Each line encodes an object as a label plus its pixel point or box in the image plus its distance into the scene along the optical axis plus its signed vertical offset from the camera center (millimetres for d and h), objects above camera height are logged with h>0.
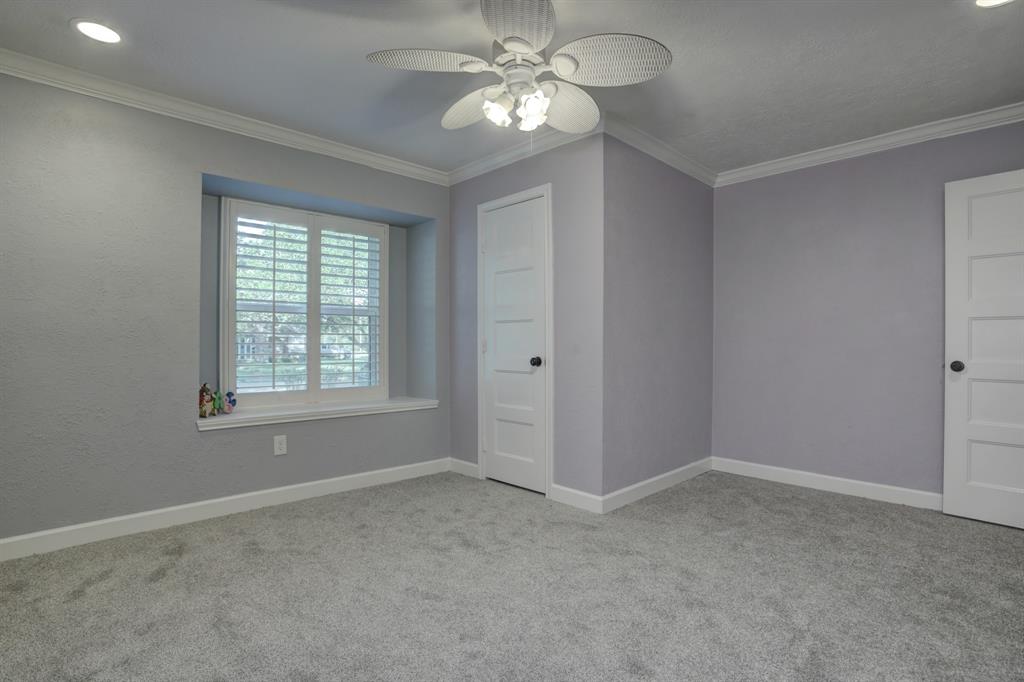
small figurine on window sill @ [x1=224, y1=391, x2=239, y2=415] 3367 -414
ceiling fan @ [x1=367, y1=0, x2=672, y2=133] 1782 +1068
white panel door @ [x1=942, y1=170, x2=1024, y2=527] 2949 -41
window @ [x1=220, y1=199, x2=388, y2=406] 3541 +248
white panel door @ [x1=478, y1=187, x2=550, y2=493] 3541 +7
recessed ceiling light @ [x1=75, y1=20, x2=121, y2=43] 2238 +1348
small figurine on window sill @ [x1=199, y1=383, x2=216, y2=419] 3219 -394
